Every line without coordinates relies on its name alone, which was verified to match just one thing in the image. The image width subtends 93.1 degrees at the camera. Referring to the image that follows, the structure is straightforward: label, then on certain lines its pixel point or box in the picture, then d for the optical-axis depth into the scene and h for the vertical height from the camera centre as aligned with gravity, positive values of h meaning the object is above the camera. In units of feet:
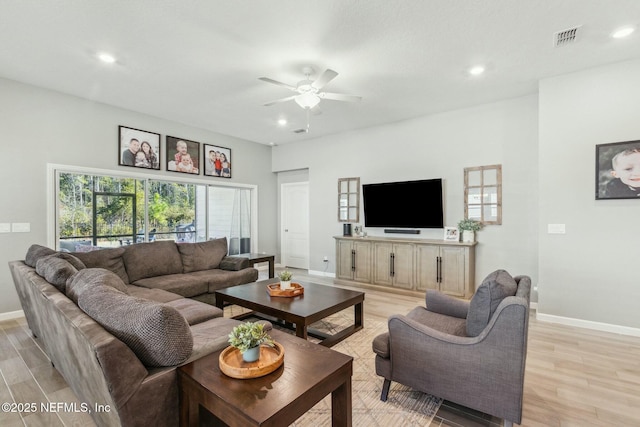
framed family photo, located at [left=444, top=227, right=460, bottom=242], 16.15 -1.23
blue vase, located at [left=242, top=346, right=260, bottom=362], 4.83 -2.28
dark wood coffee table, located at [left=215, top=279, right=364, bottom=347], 9.18 -3.05
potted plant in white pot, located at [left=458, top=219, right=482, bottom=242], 15.56 -0.89
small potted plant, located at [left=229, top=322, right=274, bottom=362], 4.78 -2.04
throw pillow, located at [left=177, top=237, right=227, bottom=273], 15.20 -2.20
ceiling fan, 10.86 +4.46
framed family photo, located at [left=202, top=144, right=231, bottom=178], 20.12 +3.55
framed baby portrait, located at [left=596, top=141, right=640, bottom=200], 10.92 +1.49
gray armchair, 5.71 -2.99
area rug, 6.52 -4.50
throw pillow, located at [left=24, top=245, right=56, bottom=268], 9.39 -1.29
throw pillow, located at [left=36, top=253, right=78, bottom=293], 7.25 -1.45
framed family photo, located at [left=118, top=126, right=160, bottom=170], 16.17 +3.61
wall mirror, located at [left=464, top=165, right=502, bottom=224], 15.31 +0.92
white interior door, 23.91 -0.96
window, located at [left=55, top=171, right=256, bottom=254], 14.67 +0.05
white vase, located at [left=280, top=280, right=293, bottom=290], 11.11 -2.66
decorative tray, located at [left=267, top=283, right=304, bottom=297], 10.79 -2.86
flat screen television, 16.98 +0.46
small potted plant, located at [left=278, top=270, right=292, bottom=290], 11.14 -2.51
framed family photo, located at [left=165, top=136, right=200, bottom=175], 18.24 +3.58
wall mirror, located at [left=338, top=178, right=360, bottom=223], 20.43 +0.84
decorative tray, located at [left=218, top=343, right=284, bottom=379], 4.61 -2.41
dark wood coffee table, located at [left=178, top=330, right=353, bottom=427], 3.96 -2.53
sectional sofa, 4.24 -2.11
